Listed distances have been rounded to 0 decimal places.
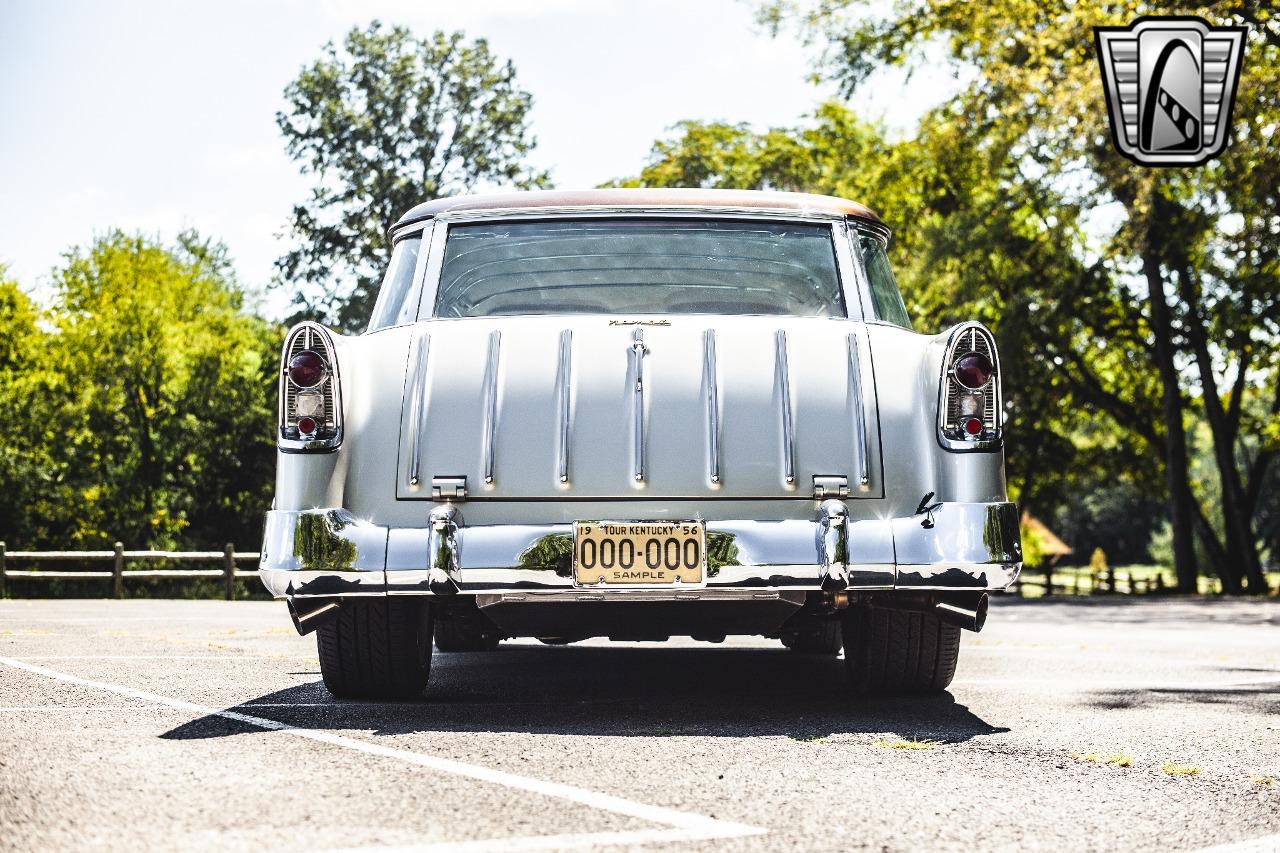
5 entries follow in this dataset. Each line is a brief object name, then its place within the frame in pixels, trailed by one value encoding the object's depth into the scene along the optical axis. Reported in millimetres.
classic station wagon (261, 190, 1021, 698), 4965
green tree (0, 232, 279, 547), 41938
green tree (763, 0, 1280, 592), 20703
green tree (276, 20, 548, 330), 39750
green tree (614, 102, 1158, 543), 28562
